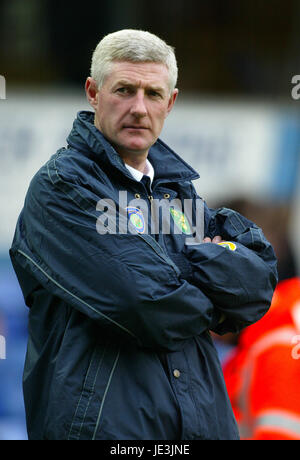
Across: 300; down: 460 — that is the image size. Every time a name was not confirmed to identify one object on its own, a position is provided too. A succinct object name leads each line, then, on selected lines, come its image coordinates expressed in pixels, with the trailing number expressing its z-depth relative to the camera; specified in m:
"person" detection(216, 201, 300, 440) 6.13
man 4.99
